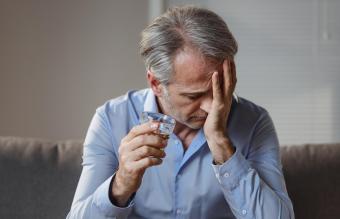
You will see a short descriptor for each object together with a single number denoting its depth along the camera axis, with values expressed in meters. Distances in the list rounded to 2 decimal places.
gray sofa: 1.96
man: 1.64
